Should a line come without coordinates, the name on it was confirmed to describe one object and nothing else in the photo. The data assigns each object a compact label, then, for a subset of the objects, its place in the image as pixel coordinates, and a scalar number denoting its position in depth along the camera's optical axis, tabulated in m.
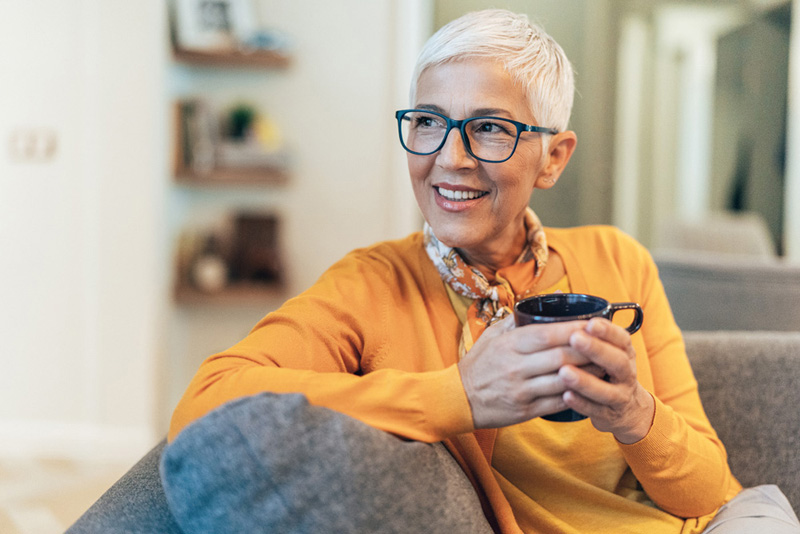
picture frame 3.01
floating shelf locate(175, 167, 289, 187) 3.06
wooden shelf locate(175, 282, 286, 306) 3.10
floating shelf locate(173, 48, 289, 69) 3.05
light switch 2.88
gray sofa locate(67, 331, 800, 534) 1.31
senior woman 0.95
